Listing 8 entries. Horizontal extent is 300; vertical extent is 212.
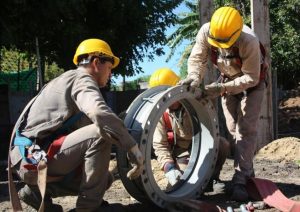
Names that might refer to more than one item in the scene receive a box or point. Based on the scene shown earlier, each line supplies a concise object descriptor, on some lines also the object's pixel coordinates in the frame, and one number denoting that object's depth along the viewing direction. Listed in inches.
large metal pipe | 119.0
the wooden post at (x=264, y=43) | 240.4
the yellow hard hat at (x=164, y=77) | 156.1
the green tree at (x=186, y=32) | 775.8
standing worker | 136.8
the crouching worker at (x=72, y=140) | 103.1
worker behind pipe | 140.0
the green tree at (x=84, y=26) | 289.4
